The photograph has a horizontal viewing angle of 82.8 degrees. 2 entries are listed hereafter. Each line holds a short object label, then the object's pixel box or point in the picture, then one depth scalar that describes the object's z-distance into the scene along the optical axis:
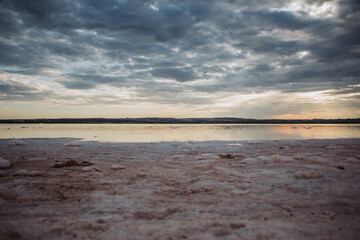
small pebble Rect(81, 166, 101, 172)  6.42
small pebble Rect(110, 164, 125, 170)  6.77
